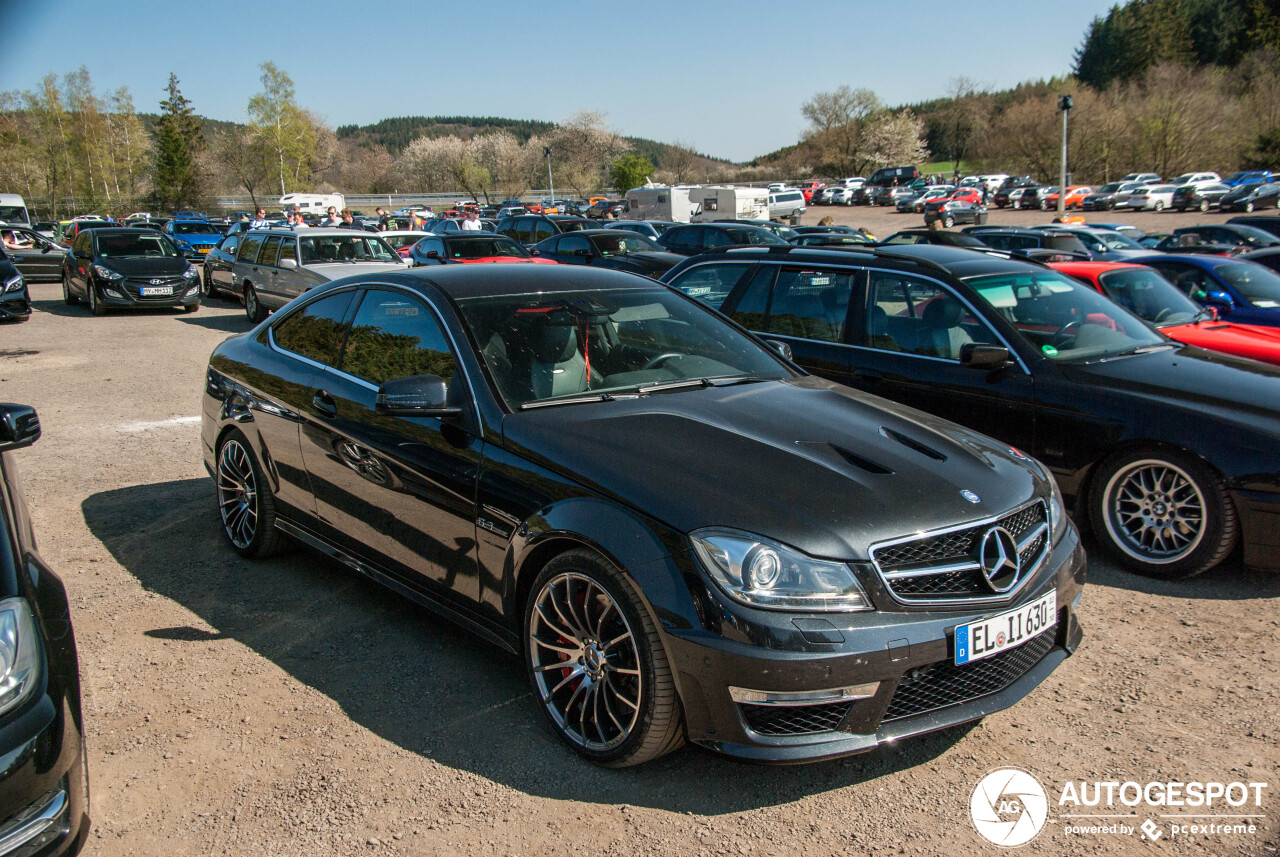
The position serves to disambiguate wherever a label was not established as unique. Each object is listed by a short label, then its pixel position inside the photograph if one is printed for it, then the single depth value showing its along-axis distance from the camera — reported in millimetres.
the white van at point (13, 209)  38094
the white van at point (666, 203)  43688
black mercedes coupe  2627
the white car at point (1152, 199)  46219
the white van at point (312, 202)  66688
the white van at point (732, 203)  41469
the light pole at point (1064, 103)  26984
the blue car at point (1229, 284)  9516
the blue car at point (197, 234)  32250
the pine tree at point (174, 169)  65562
